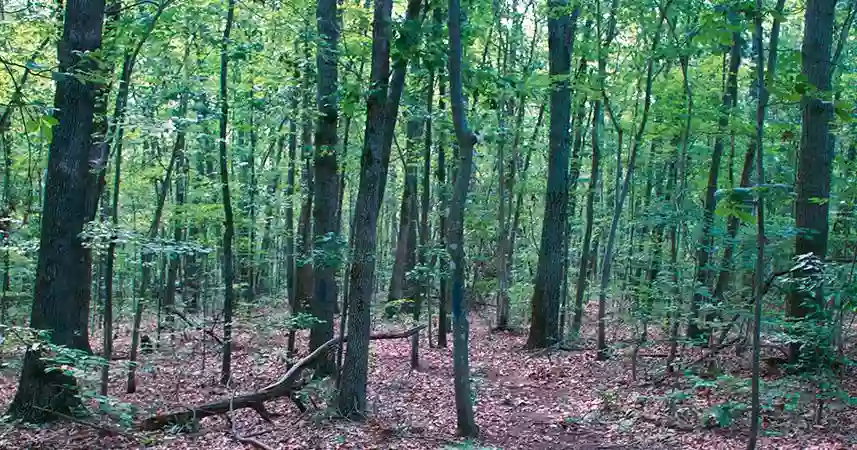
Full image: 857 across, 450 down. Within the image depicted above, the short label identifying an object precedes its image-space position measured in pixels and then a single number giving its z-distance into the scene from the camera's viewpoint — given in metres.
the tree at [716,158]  11.47
